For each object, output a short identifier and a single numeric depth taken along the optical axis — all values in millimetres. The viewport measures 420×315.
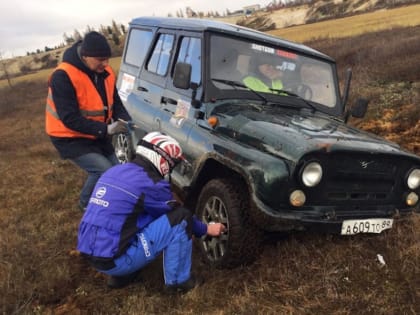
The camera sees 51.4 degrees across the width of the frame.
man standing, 3803
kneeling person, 2953
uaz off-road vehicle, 3062
